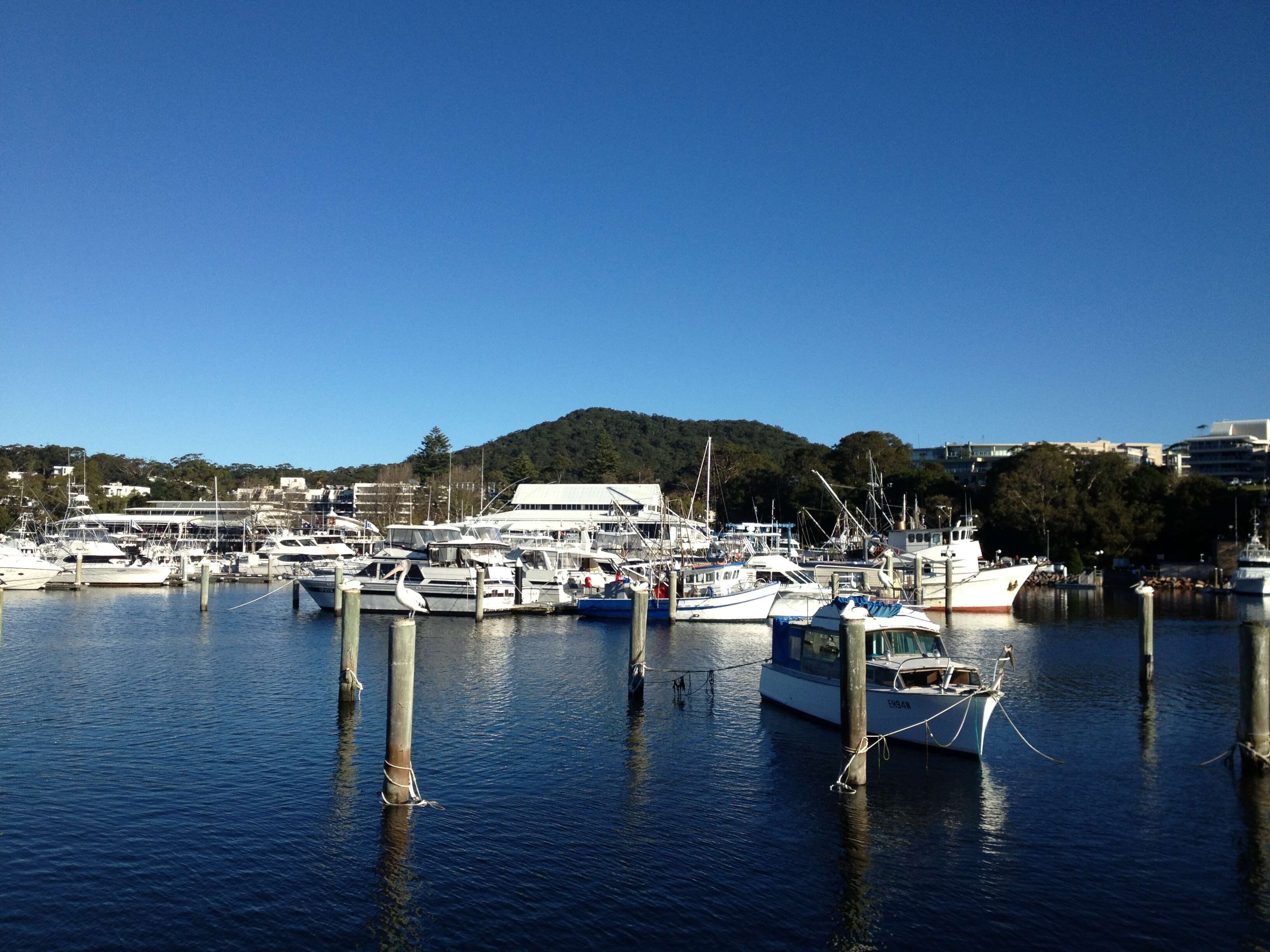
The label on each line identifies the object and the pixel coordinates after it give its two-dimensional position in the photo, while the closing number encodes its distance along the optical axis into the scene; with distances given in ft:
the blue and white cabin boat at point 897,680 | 69.36
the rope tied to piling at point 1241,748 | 64.54
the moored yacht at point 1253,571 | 251.80
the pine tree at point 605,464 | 490.90
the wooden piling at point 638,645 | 89.61
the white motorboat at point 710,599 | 173.17
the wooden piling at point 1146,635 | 104.32
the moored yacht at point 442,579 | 170.50
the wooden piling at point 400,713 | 54.80
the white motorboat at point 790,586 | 169.89
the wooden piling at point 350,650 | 86.63
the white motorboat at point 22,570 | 213.66
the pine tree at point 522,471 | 494.59
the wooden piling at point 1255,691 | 62.39
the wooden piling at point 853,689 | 59.47
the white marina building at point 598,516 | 265.75
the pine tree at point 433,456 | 489.26
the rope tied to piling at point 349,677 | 86.63
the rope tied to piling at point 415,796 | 57.21
